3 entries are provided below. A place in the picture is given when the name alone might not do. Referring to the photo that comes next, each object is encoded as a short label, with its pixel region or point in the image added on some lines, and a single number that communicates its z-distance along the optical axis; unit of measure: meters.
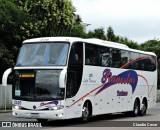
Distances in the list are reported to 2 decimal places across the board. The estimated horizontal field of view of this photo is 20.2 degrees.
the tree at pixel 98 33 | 53.63
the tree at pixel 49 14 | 39.31
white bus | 17.78
